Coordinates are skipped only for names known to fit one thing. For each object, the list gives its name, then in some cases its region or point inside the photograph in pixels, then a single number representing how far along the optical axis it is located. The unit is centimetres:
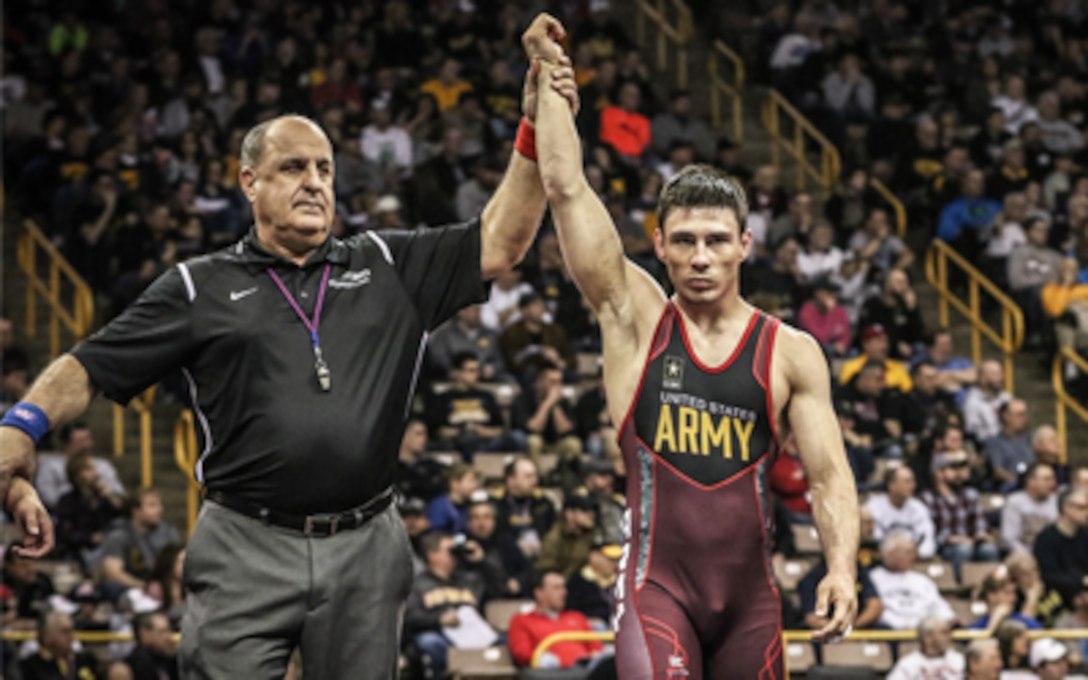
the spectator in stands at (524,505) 1233
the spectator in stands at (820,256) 1697
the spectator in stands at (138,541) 1166
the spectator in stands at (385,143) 1705
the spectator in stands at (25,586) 1134
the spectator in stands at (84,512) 1223
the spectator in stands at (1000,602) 1190
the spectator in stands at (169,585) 1111
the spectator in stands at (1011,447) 1439
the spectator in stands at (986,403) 1495
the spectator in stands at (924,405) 1471
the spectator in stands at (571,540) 1189
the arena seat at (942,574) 1277
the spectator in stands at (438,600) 1111
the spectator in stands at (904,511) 1318
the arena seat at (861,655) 1145
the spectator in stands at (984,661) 1077
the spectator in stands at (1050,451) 1422
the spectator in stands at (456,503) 1217
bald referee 509
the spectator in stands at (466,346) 1445
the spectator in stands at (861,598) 1169
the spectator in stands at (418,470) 1263
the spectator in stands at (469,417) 1351
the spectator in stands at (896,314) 1612
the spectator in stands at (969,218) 1814
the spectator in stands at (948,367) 1531
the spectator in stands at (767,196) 1789
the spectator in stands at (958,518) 1324
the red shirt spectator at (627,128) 1834
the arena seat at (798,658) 1127
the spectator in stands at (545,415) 1370
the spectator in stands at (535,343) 1452
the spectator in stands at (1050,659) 1097
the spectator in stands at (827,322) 1589
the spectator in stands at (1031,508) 1347
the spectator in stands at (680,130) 1895
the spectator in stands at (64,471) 1261
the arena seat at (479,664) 1088
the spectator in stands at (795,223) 1744
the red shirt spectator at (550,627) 1087
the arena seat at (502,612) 1168
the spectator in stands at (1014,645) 1111
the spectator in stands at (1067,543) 1265
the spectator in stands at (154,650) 1046
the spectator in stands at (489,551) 1184
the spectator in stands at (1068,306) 1620
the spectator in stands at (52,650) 1040
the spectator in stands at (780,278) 1605
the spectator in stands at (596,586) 1165
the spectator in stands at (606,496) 1238
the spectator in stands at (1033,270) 1697
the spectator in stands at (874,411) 1440
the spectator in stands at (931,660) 1102
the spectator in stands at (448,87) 1814
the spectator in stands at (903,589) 1220
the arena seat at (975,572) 1297
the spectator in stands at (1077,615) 1216
